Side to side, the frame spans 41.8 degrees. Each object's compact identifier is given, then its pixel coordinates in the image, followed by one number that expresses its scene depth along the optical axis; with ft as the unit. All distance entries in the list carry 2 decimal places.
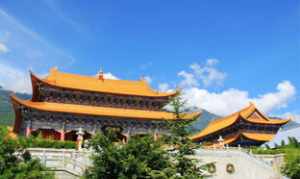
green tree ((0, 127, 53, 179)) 58.20
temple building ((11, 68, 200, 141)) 119.75
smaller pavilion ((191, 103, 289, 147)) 143.84
